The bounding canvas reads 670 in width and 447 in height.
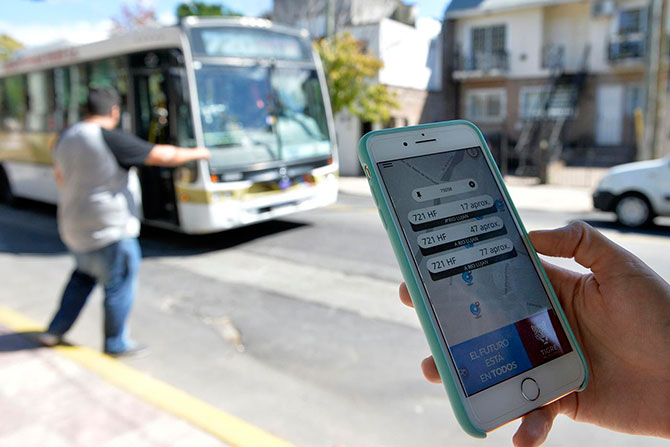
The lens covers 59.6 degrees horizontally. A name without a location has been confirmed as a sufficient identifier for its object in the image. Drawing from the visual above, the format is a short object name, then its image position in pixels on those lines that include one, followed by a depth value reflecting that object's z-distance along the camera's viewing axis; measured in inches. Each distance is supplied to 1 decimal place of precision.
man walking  162.2
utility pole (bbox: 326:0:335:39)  289.9
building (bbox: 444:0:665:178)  743.1
